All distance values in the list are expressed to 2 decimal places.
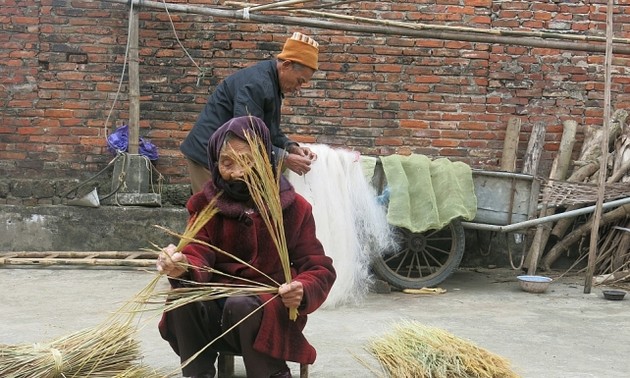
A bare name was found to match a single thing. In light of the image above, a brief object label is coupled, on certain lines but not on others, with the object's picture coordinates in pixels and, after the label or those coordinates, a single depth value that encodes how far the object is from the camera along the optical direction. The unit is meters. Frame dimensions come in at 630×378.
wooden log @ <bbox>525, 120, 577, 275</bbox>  6.55
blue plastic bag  6.83
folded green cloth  5.59
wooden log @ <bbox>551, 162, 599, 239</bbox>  6.62
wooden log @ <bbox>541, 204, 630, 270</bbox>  6.32
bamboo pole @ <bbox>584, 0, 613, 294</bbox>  5.63
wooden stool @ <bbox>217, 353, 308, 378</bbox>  3.39
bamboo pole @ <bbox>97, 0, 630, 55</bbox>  6.36
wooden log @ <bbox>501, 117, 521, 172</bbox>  6.80
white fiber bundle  5.25
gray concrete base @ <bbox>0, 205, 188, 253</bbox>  6.62
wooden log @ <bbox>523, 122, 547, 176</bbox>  6.78
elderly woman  2.86
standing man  4.40
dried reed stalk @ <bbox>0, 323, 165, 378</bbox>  2.92
